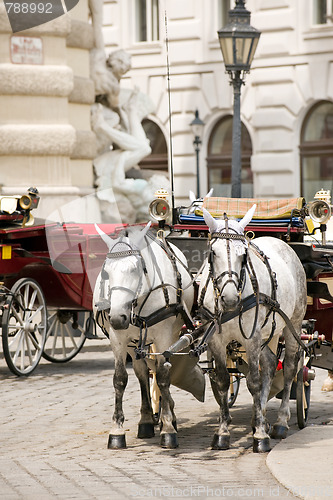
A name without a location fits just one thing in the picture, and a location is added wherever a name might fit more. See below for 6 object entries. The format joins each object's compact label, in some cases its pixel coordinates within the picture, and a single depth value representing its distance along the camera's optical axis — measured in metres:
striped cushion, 16.10
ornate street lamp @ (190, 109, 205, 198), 47.18
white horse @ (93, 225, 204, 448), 12.97
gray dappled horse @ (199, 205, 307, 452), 13.05
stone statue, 31.74
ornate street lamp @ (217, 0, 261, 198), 24.13
